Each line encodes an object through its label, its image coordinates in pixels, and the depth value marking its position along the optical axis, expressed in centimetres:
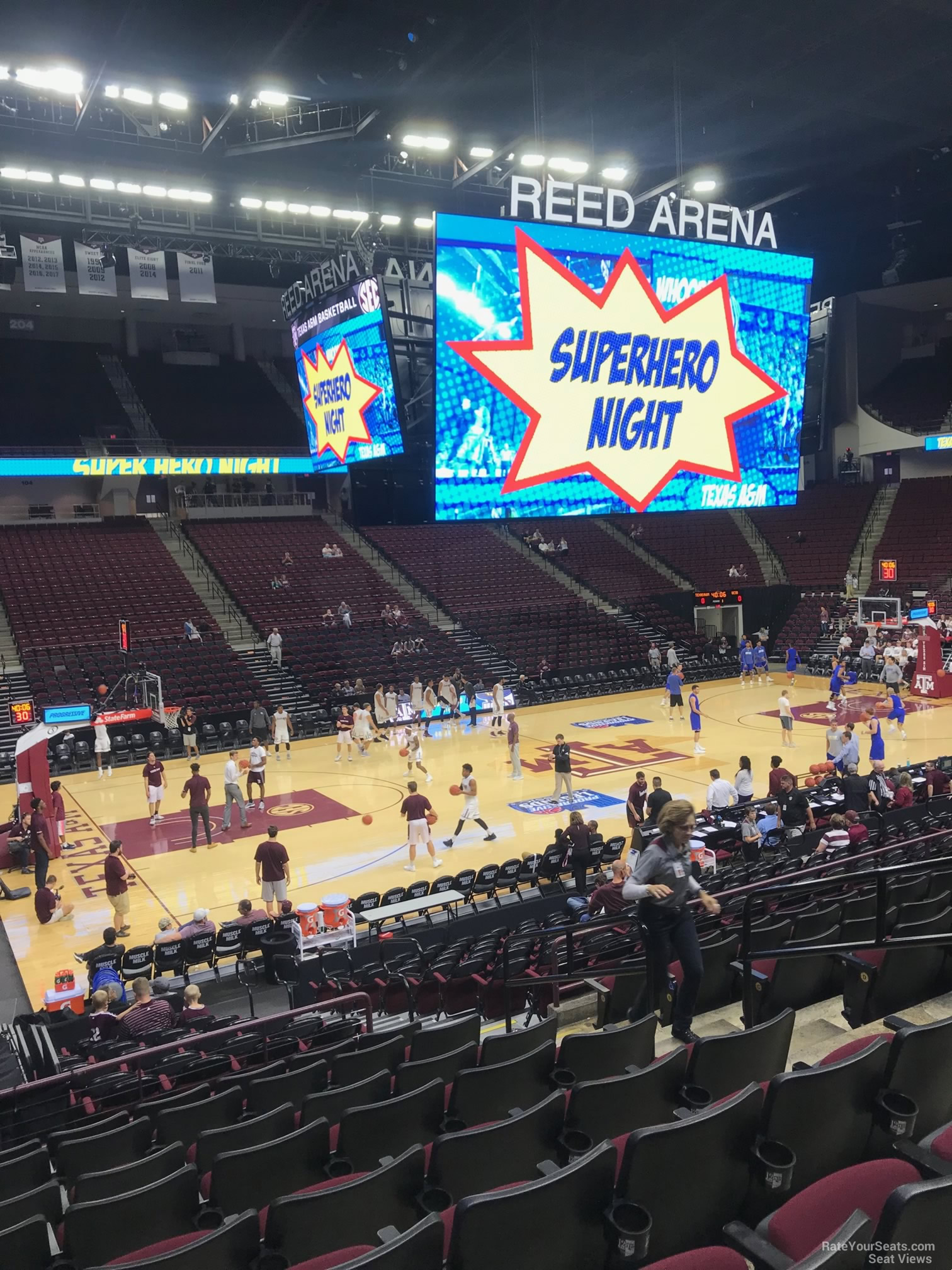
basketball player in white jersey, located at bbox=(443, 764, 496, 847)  1481
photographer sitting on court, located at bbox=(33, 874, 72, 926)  1199
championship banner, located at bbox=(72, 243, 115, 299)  2484
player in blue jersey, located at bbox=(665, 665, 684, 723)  2455
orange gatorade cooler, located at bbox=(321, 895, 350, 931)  1046
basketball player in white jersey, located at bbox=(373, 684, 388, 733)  2325
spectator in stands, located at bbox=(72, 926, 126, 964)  967
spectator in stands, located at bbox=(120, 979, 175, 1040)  777
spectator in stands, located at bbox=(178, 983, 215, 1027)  794
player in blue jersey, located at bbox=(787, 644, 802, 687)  2827
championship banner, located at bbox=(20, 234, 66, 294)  2408
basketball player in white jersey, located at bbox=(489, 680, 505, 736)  2373
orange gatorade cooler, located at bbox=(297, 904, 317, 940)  1034
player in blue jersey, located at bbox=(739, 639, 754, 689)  3025
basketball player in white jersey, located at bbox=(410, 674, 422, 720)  2452
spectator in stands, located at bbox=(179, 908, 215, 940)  1043
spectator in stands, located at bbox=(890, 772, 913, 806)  1295
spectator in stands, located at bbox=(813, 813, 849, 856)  1033
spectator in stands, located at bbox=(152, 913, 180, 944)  1025
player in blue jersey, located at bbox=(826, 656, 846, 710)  2386
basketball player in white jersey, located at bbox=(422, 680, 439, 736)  2408
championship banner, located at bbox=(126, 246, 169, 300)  2491
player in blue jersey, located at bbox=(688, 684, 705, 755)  2036
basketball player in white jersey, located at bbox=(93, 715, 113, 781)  2108
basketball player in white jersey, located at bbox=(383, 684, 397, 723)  2402
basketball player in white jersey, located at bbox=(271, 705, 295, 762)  2178
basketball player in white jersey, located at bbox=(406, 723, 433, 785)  1925
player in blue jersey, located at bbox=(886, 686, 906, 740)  2148
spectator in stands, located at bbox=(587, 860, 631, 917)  816
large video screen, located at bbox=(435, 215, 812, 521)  1227
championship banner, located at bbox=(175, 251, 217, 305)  2656
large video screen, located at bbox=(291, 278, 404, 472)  1376
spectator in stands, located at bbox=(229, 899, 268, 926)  1034
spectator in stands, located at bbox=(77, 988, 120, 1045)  779
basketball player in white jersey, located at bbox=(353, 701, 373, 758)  2169
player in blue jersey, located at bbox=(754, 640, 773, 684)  3033
